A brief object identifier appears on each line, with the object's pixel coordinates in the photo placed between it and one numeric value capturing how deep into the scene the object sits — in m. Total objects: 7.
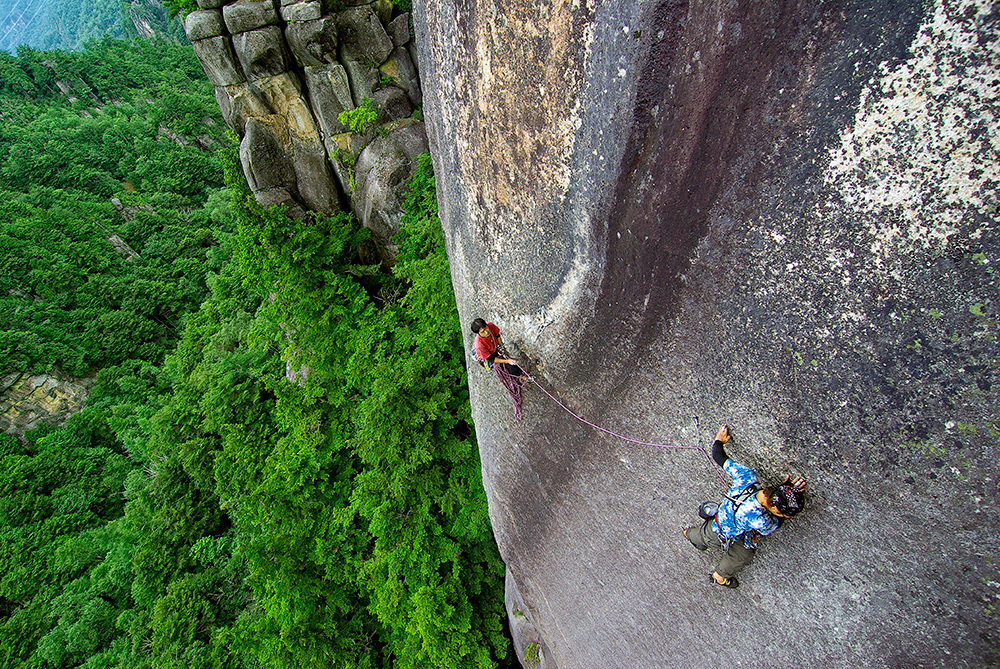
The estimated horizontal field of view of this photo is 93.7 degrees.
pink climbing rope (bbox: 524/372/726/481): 3.34
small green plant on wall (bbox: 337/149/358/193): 9.77
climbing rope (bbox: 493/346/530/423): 4.39
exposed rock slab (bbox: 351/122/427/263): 8.75
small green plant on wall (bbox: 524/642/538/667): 7.44
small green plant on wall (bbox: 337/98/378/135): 8.98
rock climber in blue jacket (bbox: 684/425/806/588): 2.85
